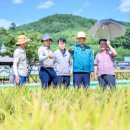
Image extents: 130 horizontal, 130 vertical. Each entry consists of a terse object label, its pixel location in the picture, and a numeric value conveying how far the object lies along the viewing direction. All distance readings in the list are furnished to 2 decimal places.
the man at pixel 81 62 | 9.35
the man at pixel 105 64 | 9.30
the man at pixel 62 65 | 9.46
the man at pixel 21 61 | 8.91
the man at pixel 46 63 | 9.19
